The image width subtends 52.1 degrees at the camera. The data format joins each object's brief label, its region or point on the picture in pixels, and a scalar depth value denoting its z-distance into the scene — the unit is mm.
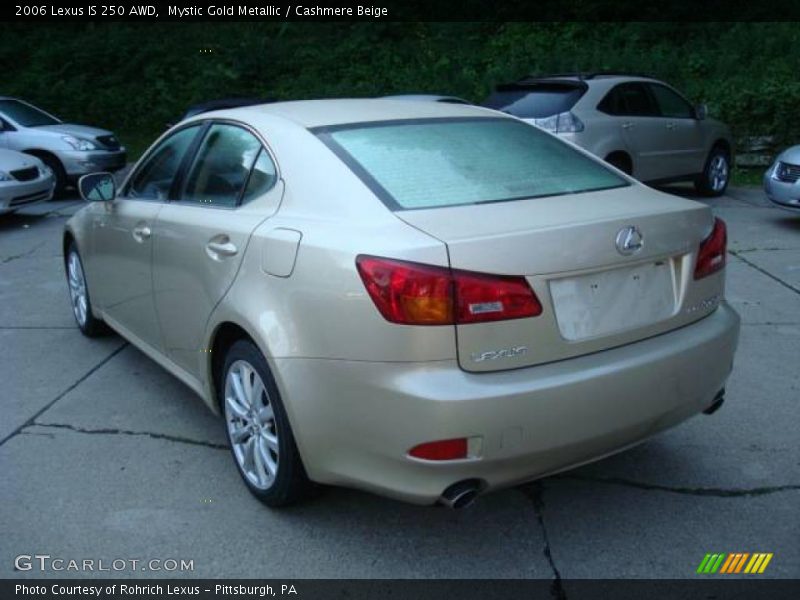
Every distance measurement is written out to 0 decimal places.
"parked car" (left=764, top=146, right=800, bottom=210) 8430
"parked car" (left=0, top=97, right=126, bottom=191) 12617
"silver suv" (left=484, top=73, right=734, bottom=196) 9336
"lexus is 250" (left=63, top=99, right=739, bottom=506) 2566
